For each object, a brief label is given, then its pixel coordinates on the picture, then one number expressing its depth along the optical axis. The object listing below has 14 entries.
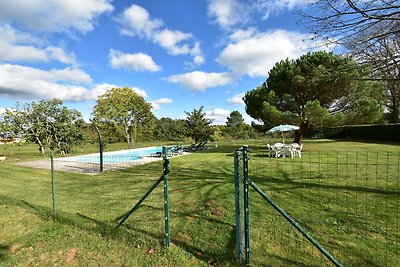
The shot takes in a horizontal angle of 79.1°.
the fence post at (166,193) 3.23
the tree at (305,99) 13.88
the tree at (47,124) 16.69
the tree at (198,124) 21.91
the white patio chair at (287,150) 11.82
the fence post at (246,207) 2.67
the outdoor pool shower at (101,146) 9.65
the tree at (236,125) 33.79
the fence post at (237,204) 2.73
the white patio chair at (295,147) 11.77
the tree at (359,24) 4.48
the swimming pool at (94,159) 13.07
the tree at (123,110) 27.27
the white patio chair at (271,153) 12.73
